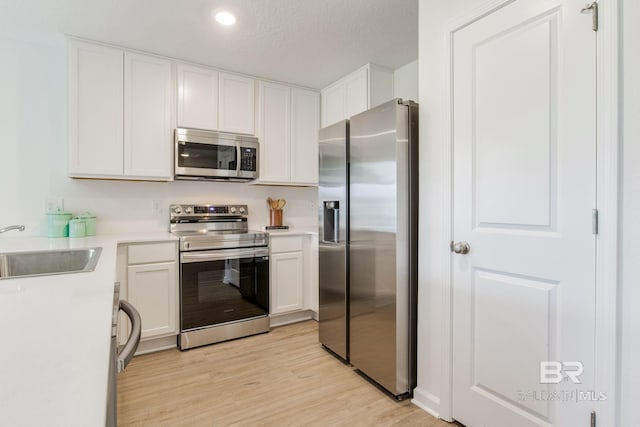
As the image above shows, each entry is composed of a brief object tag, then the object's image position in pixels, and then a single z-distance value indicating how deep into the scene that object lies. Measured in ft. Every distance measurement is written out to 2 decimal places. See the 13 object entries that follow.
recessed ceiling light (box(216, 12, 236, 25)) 7.20
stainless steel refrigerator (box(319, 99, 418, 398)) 6.36
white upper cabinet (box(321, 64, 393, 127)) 9.89
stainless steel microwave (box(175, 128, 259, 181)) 9.37
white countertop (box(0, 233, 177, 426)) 1.32
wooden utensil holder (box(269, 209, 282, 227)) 11.71
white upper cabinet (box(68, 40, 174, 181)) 8.20
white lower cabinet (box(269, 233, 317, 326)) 10.14
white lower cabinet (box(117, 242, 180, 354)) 8.07
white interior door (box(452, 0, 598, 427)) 4.18
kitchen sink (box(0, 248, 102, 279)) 5.48
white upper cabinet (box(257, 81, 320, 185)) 10.84
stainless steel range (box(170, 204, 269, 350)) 8.76
